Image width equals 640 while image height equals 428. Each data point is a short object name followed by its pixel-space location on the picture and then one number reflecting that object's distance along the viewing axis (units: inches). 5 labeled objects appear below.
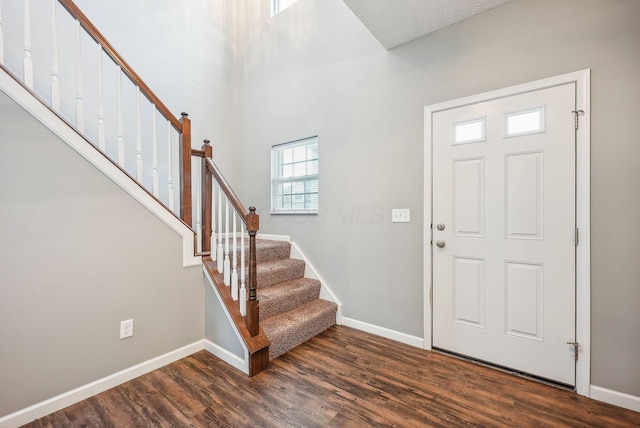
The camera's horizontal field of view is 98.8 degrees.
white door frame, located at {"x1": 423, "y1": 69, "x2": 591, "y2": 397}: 68.0
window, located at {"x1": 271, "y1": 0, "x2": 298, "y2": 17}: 139.7
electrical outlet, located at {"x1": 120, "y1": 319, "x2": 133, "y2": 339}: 75.5
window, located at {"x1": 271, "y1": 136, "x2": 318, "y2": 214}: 127.5
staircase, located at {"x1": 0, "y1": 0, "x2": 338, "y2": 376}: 69.5
